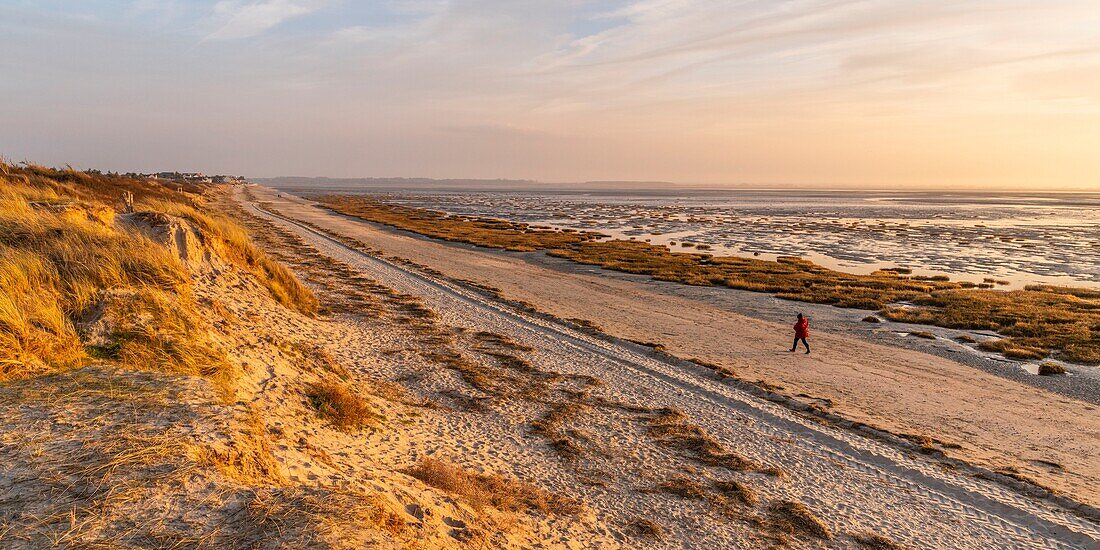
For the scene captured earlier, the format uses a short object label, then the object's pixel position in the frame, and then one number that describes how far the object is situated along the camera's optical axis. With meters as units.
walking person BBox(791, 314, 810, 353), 18.27
